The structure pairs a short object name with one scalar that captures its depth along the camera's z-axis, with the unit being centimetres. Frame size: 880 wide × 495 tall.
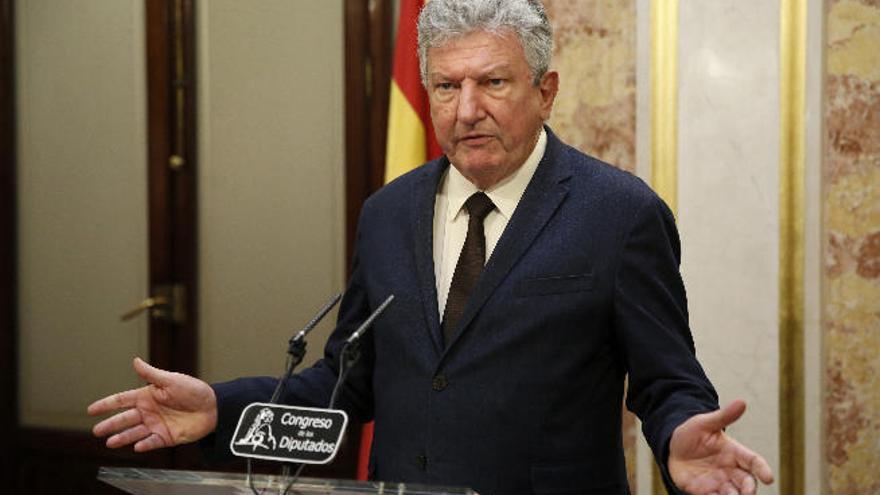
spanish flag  867
